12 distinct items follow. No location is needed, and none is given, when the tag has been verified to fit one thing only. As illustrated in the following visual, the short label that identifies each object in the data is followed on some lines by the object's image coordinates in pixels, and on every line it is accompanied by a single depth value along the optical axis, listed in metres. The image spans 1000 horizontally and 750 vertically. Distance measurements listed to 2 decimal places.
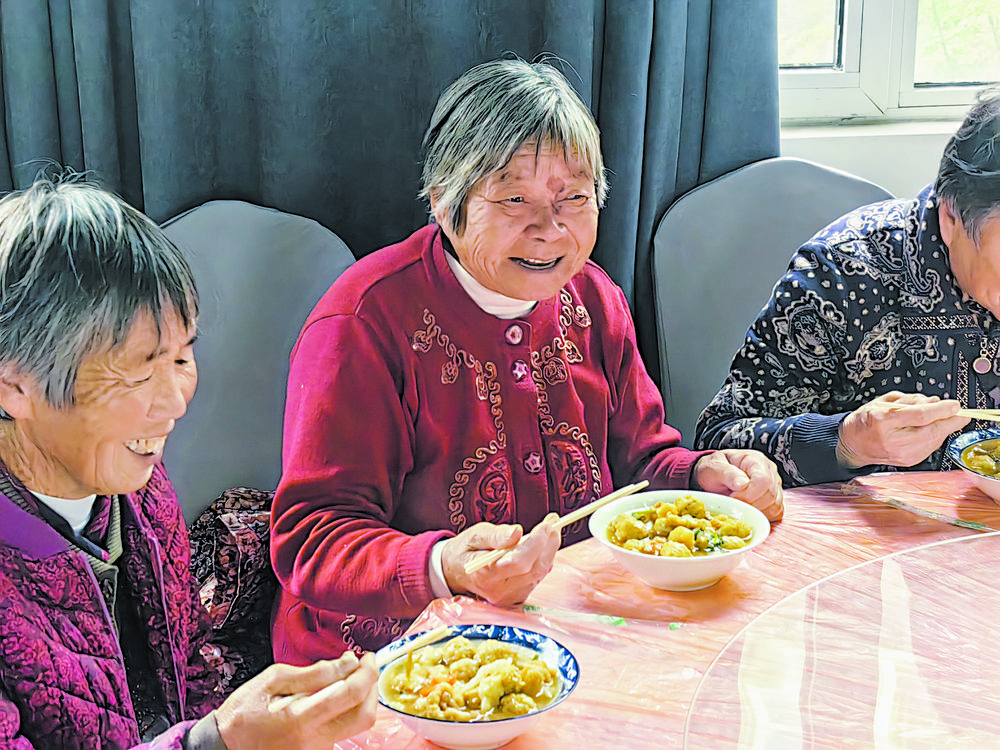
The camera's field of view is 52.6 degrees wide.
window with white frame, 2.58
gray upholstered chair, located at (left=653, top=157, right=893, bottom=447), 2.27
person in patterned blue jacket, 1.55
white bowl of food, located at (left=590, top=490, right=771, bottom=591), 1.13
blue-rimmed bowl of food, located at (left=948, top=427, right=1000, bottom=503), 1.37
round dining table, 0.77
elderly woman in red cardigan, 1.37
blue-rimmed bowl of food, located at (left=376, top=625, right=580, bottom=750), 0.86
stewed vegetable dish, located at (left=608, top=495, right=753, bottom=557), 1.18
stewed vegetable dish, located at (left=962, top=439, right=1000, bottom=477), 1.42
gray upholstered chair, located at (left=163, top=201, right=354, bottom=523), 1.85
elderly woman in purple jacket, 0.86
